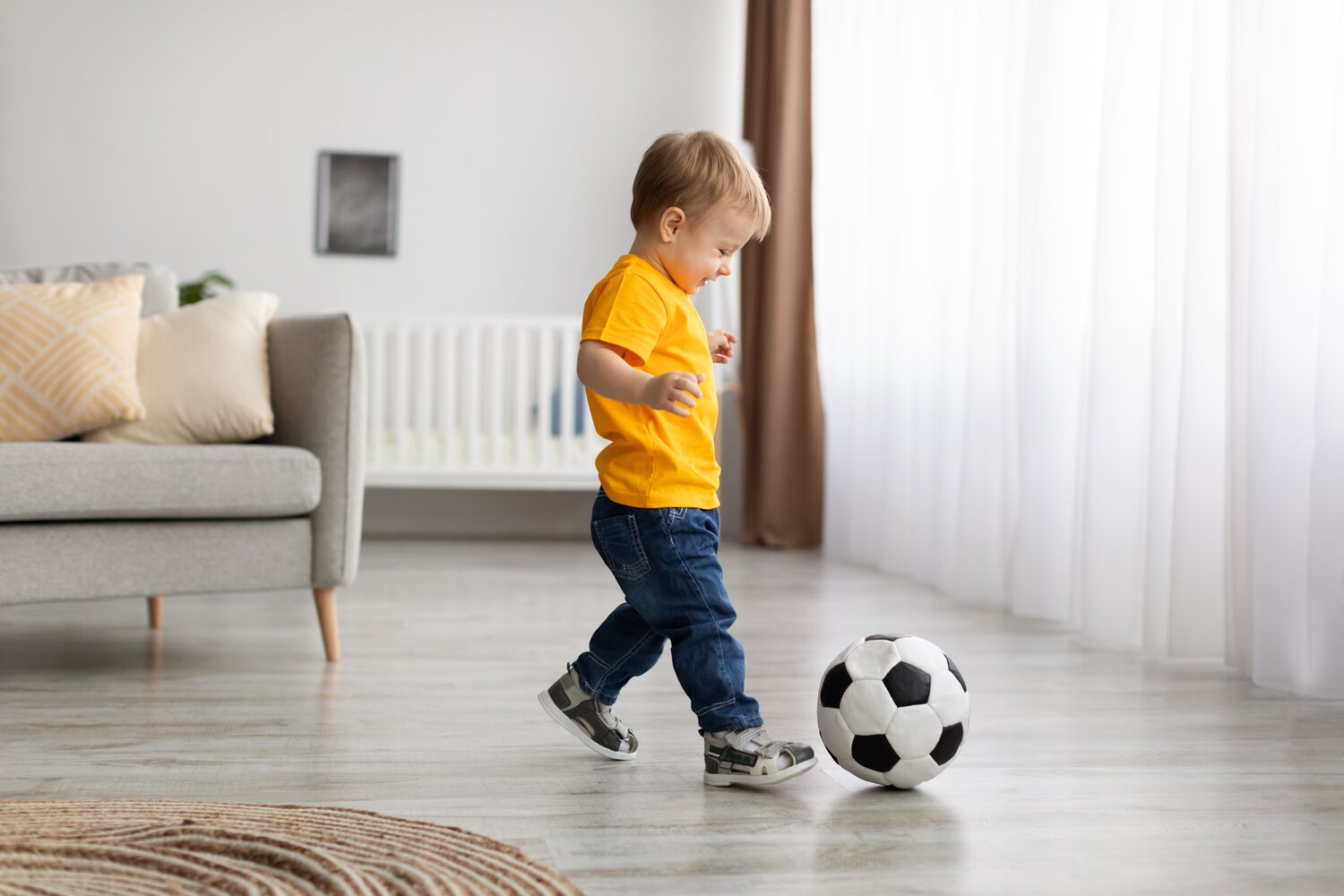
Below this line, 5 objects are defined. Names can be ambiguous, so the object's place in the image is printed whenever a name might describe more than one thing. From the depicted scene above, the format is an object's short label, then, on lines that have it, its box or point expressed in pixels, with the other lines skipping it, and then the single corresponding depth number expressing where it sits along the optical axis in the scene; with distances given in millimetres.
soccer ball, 1326
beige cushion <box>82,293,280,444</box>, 2117
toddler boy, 1363
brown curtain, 4074
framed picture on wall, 4441
